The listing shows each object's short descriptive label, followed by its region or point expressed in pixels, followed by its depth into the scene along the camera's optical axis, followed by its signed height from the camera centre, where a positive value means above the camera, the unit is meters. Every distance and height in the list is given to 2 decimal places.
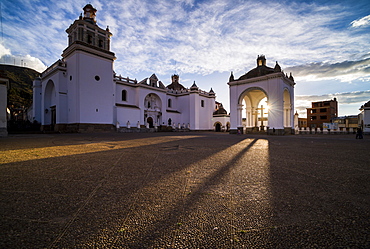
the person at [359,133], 15.61 -0.63
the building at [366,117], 23.69 +1.15
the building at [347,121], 48.31 +1.27
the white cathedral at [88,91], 22.75 +5.16
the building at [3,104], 14.57 +1.71
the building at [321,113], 54.94 +4.10
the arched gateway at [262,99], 23.17 +4.00
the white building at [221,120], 42.42 +1.31
